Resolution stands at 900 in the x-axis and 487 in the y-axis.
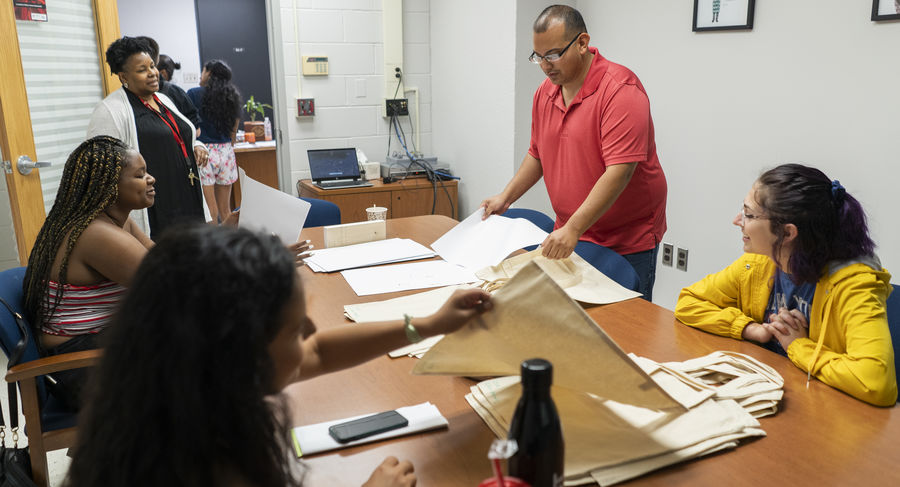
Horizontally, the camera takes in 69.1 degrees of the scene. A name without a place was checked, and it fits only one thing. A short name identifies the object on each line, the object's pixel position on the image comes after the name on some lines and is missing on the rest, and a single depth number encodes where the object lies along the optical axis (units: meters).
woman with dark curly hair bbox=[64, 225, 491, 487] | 0.70
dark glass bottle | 0.77
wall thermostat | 4.21
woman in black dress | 2.92
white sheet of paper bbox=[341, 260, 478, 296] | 1.93
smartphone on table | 1.10
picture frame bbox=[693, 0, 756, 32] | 2.85
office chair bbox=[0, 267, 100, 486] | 1.53
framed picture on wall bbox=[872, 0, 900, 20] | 2.31
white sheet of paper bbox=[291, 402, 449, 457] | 1.08
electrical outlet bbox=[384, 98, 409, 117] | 4.50
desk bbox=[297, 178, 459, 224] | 4.09
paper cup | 2.64
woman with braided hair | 1.75
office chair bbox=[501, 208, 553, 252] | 2.64
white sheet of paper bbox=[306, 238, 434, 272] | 2.16
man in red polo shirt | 2.12
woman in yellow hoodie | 1.28
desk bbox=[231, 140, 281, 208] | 5.22
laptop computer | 4.14
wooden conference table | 1.00
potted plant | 5.80
